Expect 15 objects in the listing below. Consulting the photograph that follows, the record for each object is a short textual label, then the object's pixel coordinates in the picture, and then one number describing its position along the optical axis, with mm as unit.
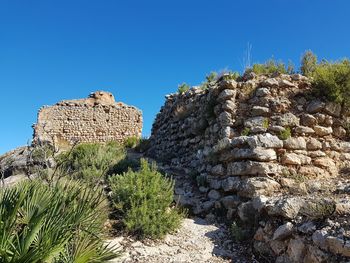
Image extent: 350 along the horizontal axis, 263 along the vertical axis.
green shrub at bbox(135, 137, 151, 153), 11872
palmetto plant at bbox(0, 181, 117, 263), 2949
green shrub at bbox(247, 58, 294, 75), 7133
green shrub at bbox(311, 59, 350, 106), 6160
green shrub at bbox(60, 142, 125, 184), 7319
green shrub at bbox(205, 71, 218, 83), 9539
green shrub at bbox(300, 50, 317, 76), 7247
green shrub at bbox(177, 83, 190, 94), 10507
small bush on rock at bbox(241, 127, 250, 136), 5969
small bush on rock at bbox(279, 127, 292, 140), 5730
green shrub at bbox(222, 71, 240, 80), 7254
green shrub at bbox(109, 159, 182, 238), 4793
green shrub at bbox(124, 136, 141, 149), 13068
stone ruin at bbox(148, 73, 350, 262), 3963
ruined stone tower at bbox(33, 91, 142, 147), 16531
